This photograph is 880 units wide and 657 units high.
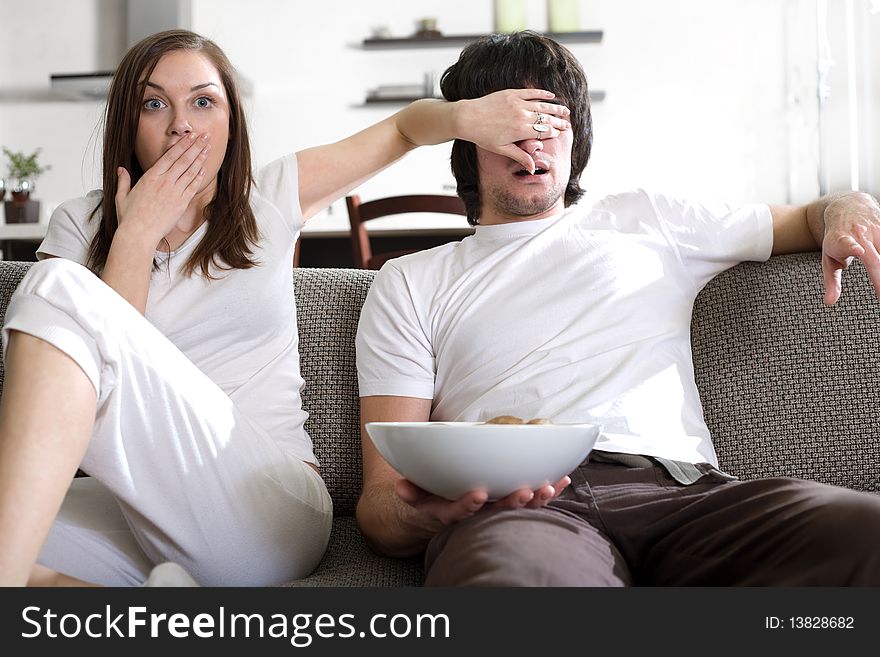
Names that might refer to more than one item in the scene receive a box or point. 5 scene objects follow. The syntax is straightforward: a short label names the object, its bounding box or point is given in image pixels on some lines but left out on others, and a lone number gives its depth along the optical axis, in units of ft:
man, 3.17
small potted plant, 13.33
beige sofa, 4.73
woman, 3.25
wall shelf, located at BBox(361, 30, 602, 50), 15.85
